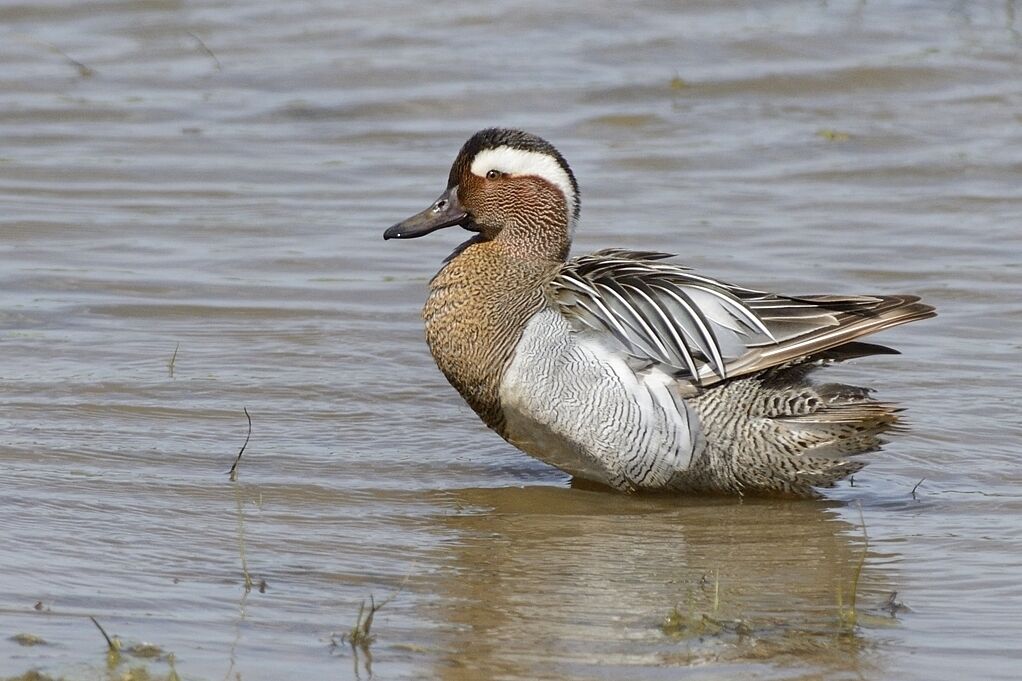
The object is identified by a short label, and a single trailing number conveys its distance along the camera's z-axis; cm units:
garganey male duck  1098
